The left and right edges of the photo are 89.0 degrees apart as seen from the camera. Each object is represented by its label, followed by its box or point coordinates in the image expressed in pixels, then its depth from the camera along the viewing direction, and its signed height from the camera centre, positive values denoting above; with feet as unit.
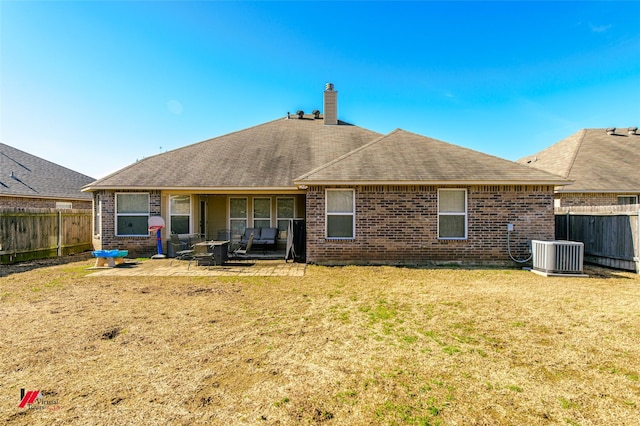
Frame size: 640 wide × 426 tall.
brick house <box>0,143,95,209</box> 56.39 +6.05
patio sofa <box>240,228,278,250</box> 44.75 -3.17
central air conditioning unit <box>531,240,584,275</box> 30.07 -4.25
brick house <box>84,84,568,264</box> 35.27 +1.62
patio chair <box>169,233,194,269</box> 35.50 -4.15
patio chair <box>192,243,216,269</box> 35.37 -4.41
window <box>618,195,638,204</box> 49.21 +1.94
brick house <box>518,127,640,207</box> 48.60 +8.21
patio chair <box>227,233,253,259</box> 36.94 -4.86
